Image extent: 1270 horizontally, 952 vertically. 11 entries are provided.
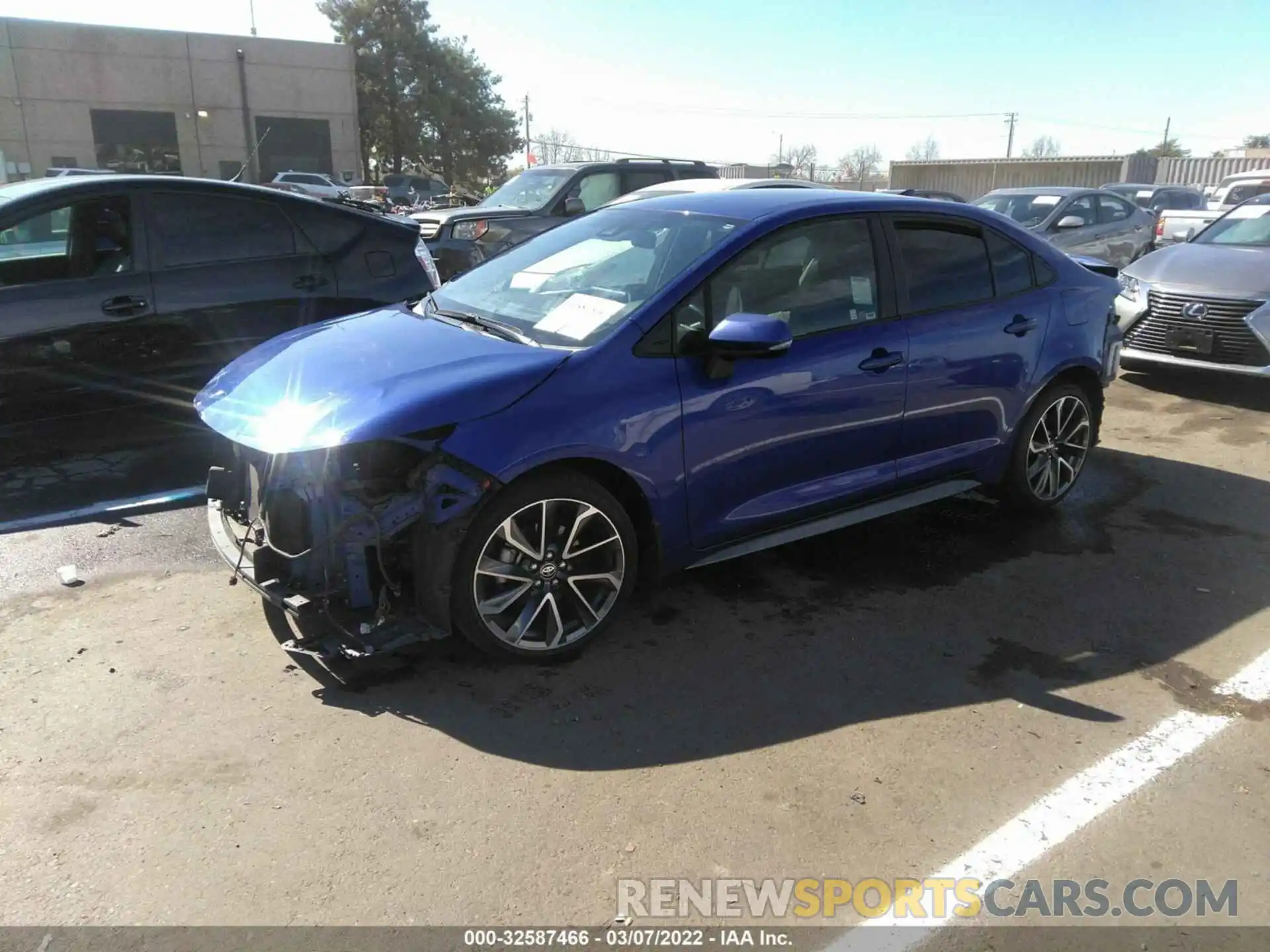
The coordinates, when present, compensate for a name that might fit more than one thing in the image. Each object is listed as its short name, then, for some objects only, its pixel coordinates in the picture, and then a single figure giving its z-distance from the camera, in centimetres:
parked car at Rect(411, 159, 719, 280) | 1131
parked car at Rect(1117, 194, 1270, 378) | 742
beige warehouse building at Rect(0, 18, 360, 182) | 4009
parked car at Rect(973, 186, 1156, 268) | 1236
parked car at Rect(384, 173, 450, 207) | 3569
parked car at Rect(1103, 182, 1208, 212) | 1861
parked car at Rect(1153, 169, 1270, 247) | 1455
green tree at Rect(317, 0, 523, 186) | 4975
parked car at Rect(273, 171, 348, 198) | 3069
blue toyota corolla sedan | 317
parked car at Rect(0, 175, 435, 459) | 506
